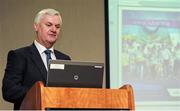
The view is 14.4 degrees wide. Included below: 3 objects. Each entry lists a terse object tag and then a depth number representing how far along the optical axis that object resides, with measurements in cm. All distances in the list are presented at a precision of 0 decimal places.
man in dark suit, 447
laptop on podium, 417
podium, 406
